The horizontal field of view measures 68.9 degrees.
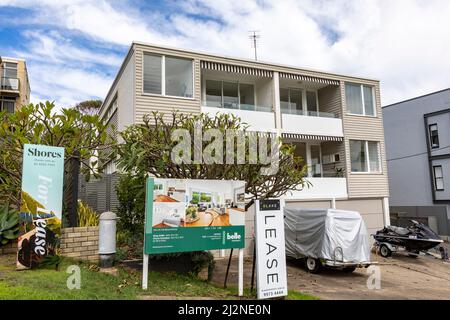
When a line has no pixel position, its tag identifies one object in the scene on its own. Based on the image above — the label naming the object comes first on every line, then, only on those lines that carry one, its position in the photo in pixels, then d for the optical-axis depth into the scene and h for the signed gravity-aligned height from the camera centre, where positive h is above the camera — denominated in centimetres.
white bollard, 692 -71
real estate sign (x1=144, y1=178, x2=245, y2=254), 615 -20
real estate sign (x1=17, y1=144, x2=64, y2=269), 621 +7
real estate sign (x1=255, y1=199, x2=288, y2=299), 620 -89
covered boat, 1019 -120
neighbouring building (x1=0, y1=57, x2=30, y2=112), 2936 +1142
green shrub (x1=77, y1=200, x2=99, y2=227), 793 -27
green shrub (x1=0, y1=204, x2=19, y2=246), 735 -36
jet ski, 1389 -164
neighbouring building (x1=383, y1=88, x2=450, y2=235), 2142 +305
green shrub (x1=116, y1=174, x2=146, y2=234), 847 +0
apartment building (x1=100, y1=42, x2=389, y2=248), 1260 +430
